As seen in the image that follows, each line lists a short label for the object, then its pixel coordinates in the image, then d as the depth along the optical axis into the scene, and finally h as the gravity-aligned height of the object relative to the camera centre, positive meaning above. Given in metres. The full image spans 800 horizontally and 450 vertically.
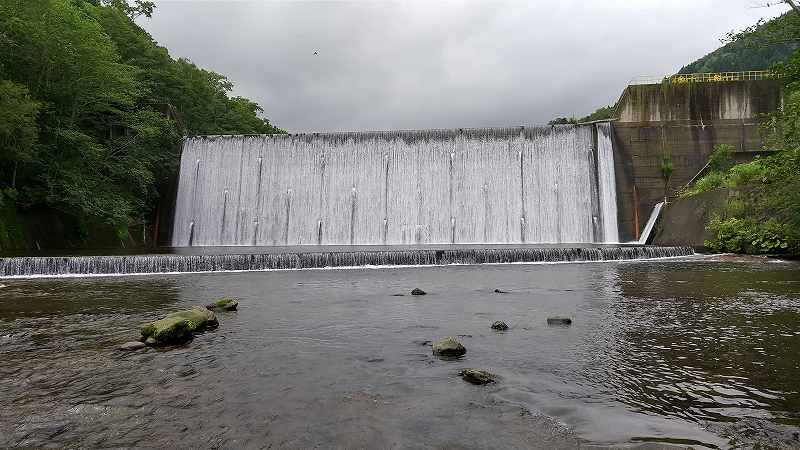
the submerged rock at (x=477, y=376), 4.49 -1.01
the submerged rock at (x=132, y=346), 5.73 -1.01
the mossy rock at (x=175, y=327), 6.00 -0.84
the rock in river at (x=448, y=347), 5.47 -0.91
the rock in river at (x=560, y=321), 7.12 -0.76
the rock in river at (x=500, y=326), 6.80 -0.81
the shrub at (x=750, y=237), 17.09 +1.33
